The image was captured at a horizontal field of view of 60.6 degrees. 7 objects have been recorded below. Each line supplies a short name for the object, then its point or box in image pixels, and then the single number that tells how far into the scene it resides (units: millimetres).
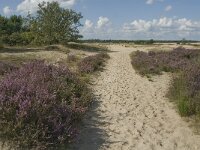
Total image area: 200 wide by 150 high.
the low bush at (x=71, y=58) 10335
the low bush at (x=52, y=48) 15376
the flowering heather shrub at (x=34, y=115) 3295
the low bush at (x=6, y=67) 6149
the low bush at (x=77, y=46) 18452
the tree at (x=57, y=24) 19319
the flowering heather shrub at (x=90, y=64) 8345
